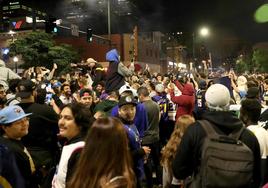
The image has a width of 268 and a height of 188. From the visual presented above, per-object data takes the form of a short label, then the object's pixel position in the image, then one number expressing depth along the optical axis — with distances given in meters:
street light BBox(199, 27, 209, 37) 17.49
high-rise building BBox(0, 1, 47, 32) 79.89
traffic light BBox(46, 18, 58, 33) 15.50
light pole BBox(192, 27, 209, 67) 17.49
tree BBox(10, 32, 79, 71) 31.14
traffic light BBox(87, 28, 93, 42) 20.26
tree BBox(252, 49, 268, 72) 61.54
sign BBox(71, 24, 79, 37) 18.54
